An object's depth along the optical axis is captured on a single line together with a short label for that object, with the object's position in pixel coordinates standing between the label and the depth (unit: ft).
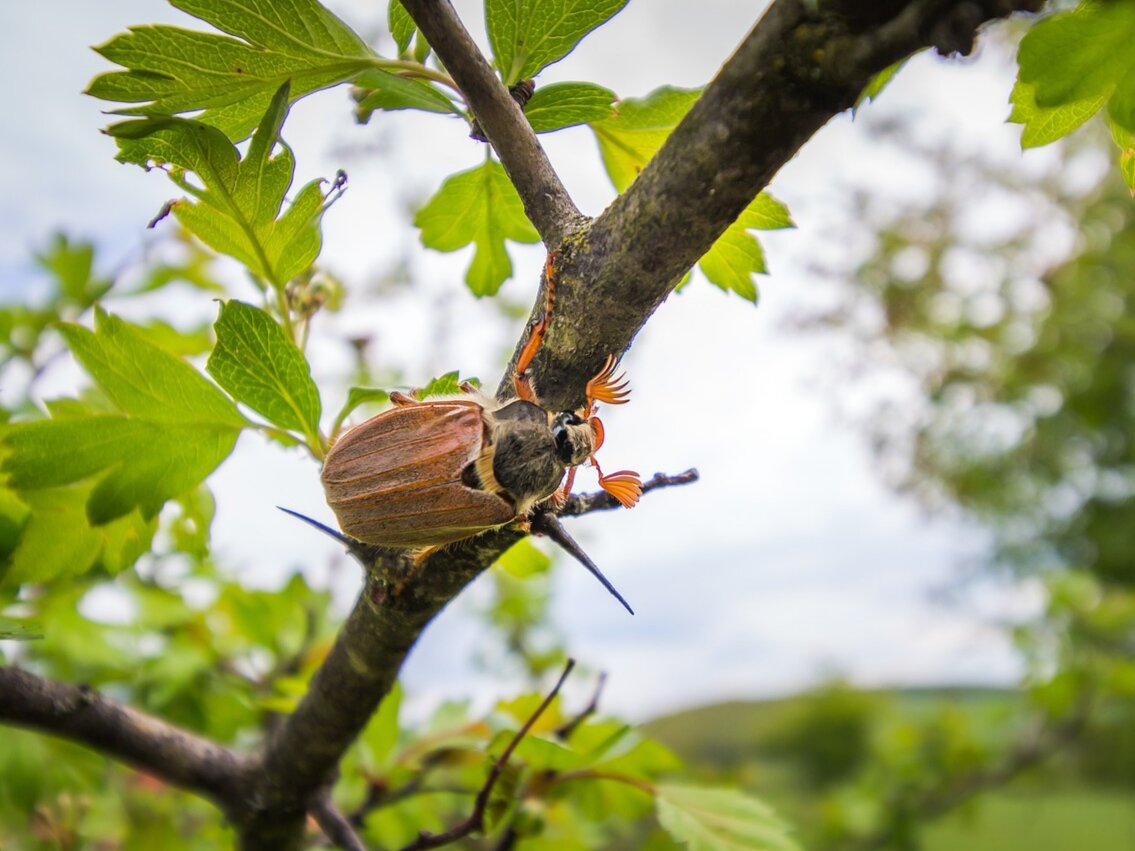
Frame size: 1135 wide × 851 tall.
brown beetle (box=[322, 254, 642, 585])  0.19
